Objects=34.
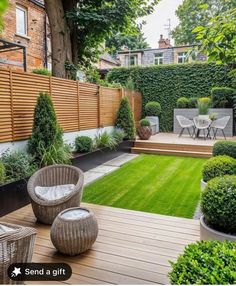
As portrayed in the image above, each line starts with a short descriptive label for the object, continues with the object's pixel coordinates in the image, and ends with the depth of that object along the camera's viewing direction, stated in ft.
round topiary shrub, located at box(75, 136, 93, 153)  22.47
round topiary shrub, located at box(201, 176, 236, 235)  8.37
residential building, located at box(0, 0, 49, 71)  33.83
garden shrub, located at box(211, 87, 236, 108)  35.68
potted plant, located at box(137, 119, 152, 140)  32.19
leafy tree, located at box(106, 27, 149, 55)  86.49
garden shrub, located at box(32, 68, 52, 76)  25.00
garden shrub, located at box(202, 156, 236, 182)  12.27
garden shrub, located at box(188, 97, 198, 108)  38.60
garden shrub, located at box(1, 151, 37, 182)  14.32
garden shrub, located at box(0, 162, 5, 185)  13.21
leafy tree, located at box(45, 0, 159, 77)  23.75
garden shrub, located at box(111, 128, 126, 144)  28.35
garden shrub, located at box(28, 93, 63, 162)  16.69
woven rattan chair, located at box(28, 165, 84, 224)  11.57
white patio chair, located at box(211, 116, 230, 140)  32.60
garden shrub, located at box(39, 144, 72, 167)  16.43
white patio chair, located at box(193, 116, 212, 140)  32.50
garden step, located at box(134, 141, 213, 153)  28.04
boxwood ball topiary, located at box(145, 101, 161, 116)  41.04
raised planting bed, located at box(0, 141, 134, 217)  12.85
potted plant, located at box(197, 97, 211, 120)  34.62
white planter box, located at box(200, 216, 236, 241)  8.47
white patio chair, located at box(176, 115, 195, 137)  34.78
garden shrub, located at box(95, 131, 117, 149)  25.44
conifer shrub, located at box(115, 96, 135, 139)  30.55
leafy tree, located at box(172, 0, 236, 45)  65.37
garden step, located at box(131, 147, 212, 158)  27.22
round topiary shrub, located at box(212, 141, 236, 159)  15.55
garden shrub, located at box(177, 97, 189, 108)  39.17
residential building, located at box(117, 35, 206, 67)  60.03
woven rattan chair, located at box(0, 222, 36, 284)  6.29
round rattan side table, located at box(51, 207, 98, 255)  9.06
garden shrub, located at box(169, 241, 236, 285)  4.22
